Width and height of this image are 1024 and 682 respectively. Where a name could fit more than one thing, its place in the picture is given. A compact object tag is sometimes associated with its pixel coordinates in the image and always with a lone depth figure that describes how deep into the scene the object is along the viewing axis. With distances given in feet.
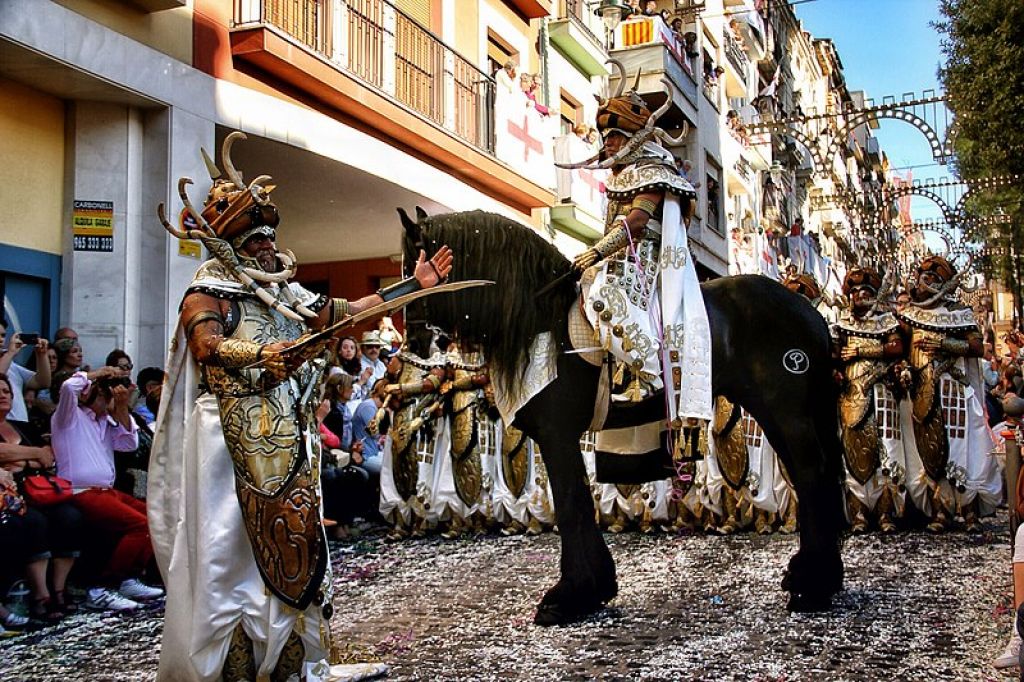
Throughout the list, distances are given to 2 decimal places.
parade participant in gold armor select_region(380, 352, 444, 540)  31.94
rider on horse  19.16
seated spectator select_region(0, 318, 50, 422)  22.60
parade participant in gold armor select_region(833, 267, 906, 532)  28.43
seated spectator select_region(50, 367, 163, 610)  21.95
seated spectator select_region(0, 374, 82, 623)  20.16
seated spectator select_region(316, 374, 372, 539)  31.68
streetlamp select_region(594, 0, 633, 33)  76.07
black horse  19.06
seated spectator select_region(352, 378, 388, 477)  34.47
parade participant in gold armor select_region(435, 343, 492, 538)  31.53
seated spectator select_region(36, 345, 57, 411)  23.54
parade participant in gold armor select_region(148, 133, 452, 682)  13.69
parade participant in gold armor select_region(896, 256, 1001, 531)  28.04
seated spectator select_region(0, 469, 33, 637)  19.43
